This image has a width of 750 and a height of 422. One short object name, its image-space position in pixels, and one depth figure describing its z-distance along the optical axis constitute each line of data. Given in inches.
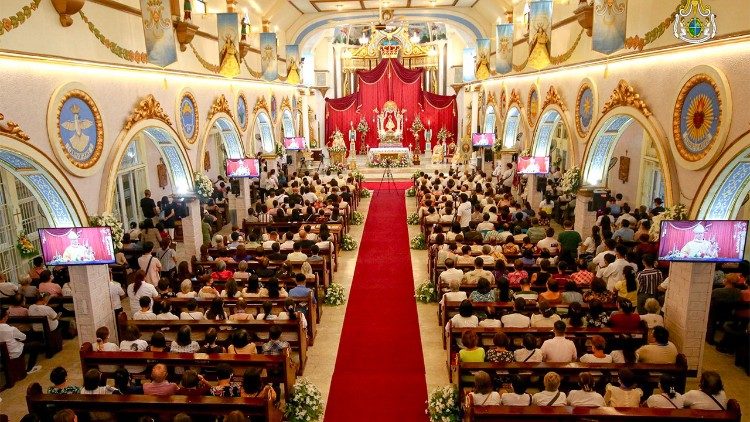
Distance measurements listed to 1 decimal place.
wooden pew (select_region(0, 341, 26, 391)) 303.7
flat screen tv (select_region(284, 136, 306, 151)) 951.6
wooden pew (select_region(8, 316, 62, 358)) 333.7
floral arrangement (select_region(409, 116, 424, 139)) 1288.1
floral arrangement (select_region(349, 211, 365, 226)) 680.1
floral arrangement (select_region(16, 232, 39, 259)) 389.7
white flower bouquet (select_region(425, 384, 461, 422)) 257.8
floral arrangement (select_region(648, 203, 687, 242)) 338.6
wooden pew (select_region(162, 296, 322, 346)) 336.5
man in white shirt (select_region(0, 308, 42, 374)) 303.3
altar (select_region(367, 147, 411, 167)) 1133.1
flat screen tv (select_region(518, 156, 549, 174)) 587.5
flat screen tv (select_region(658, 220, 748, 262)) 263.6
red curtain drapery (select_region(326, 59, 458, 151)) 1282.0
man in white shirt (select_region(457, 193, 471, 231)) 561.9
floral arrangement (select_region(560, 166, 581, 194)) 523.5
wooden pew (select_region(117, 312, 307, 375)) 303.9
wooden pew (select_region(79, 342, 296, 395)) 258.5
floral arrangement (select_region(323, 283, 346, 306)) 418.6
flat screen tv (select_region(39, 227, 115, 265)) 292.5
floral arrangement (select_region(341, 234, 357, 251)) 563.2
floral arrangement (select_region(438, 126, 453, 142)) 1262.3
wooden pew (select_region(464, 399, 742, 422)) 200.7
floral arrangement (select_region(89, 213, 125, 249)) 352.2
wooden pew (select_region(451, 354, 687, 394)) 247.9
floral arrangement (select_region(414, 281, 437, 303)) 418.0
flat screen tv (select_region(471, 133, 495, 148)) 901.8
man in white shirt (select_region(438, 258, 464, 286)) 379.9
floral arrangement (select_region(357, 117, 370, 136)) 1297.4
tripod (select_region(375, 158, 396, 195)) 928.9
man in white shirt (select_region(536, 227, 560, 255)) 443.8
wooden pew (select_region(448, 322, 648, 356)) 284.4
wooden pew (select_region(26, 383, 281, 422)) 219.0
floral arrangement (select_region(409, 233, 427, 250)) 562.9
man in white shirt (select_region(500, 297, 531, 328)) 295.4
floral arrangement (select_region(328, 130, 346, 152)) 1135.6
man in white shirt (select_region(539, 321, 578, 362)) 259.3
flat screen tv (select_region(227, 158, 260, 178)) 590.2
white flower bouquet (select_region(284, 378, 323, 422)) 264.7
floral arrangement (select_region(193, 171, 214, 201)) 522.6
